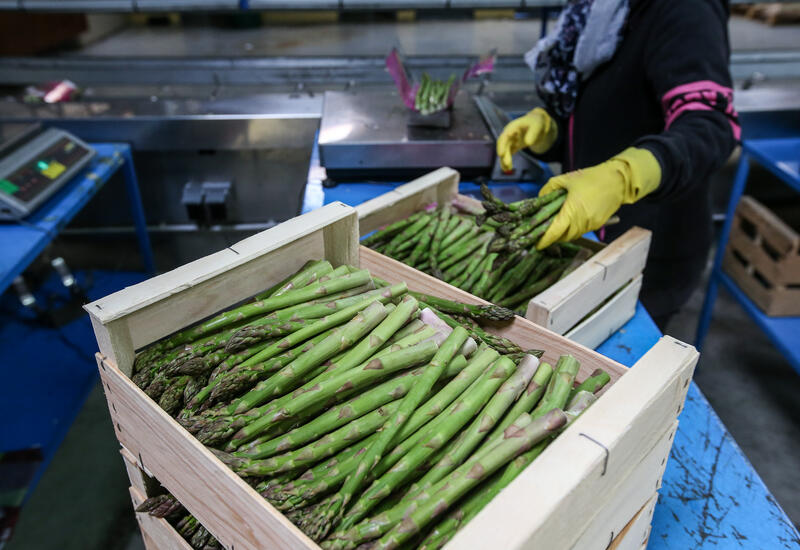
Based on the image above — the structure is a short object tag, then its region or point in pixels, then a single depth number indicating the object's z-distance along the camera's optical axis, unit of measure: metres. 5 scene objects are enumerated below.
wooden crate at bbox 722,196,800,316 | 3.12
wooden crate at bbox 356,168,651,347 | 1.63
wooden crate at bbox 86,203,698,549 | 0.89
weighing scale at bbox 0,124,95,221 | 2.74
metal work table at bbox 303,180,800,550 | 1.38
